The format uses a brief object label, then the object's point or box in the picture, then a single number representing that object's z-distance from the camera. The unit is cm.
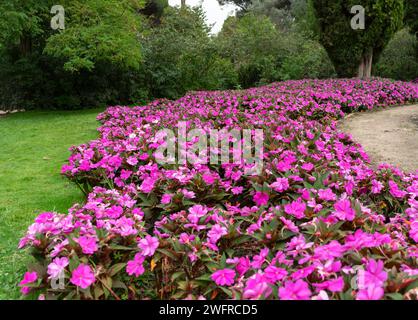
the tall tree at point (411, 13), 1468
